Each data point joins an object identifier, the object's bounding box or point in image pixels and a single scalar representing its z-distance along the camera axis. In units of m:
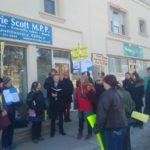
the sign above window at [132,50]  10.00
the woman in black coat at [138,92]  5.57
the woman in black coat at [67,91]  5.52
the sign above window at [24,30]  5.48
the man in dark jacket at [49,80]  5.26
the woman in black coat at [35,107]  4.67
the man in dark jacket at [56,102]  4.95
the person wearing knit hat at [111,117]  2.77
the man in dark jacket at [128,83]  5.69
